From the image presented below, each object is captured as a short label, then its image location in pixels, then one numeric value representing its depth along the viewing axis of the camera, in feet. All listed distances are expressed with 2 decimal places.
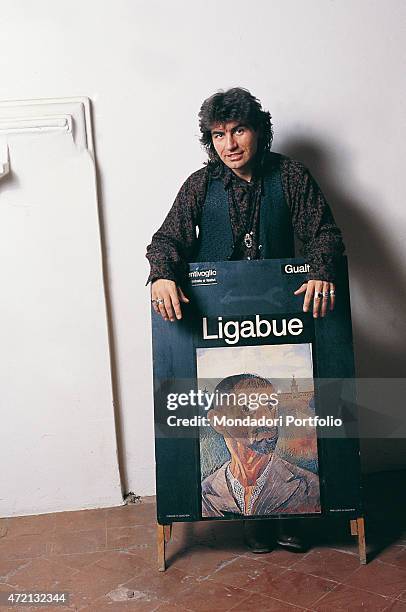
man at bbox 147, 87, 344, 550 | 9.02
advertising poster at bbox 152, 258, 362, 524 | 8.57
